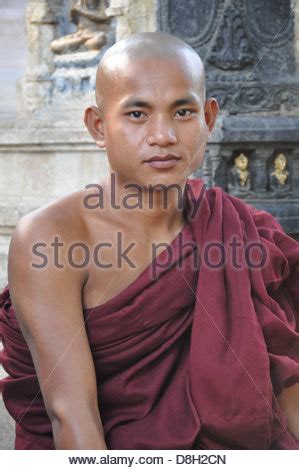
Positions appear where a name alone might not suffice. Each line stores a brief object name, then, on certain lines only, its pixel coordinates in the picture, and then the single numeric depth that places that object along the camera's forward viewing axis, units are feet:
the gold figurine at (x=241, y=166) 23.97
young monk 14.58
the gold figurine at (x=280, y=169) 24.28
